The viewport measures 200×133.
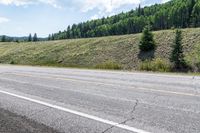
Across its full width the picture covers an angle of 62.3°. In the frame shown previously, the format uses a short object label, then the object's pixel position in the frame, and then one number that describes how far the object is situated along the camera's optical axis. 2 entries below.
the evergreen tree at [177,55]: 15.78
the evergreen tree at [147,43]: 20.43
